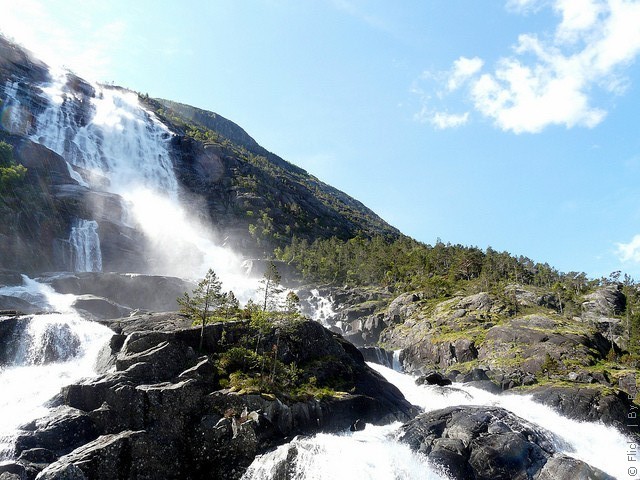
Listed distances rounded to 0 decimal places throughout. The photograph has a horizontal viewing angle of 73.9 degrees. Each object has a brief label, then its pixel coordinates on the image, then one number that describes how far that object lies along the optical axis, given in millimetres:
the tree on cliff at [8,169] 97562
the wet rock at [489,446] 34156
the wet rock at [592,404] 48594
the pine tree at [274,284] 52747
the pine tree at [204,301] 47028
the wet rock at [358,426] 40881
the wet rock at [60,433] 30797
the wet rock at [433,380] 60250
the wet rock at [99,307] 68250
